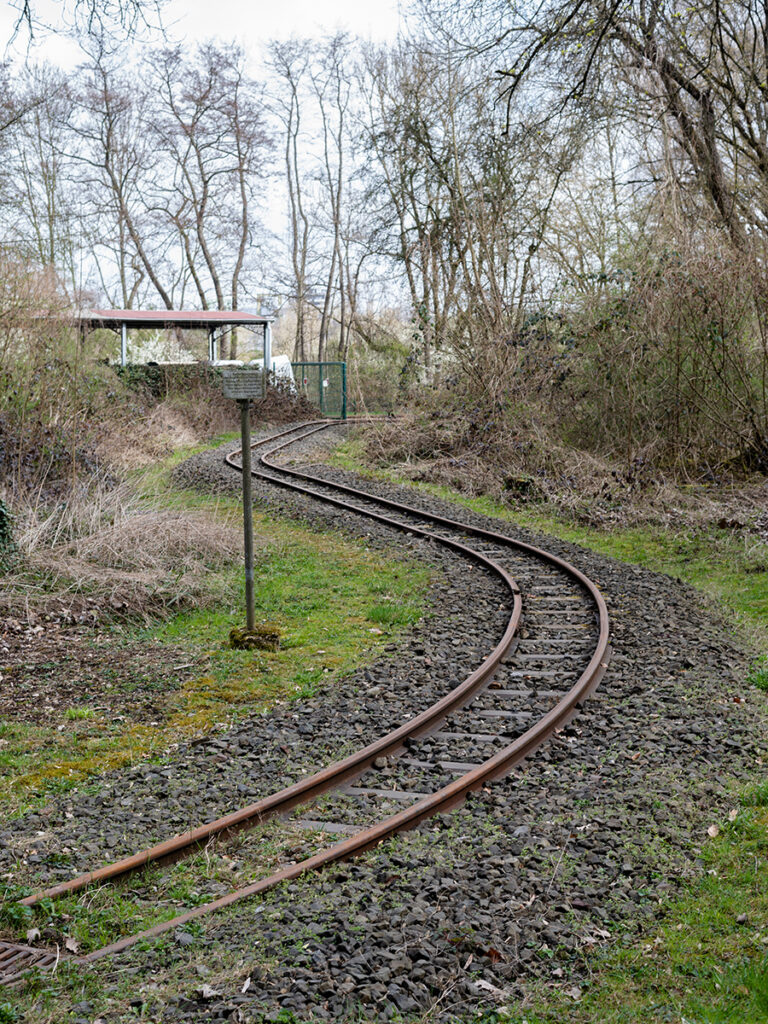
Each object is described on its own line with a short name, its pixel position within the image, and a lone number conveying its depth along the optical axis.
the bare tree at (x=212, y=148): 39.12
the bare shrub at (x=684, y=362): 14.36
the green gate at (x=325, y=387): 35.66
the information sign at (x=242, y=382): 7.48
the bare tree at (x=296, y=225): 41.19
